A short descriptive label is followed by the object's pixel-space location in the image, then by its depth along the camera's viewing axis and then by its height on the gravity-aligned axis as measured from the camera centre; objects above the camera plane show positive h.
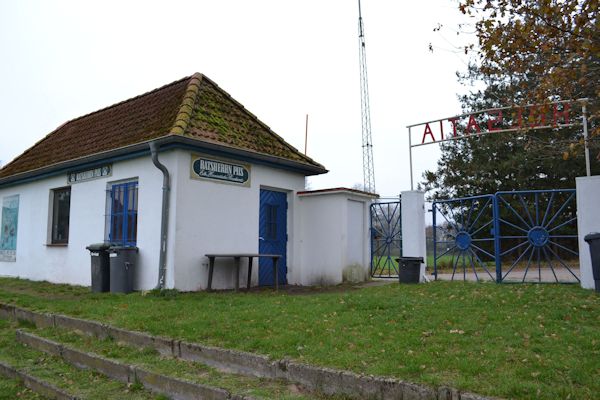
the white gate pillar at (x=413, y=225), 11.49 +0.53
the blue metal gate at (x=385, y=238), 13.29 +0.27
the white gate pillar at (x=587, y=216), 9.27 +0.59
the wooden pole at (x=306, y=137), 16.03 +3.64
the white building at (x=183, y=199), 10.64 +1.20
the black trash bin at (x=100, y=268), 10.96 -0.43
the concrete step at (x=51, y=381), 5.31 -1.52
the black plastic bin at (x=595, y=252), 8.65 -0.07
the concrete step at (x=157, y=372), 4.65 -1.32
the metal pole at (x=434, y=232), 11.71 +0.38
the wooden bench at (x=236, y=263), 10.49 -0.31
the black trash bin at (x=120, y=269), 10.59 -0.43
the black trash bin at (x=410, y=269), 10.92 -0.46
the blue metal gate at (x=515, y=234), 16.01 +0.63
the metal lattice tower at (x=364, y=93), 31.01 +10.55
